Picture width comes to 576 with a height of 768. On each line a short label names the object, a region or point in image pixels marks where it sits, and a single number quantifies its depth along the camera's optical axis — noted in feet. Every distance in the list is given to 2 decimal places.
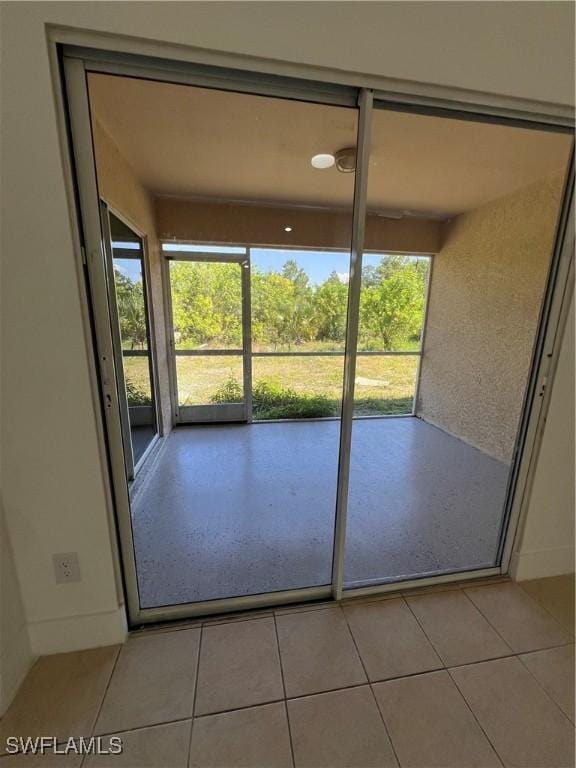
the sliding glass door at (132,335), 7.19
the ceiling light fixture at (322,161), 6.61
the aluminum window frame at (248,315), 10.60
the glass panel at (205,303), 11.39
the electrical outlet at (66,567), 4.10
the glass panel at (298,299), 6.41
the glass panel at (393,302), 6.67
